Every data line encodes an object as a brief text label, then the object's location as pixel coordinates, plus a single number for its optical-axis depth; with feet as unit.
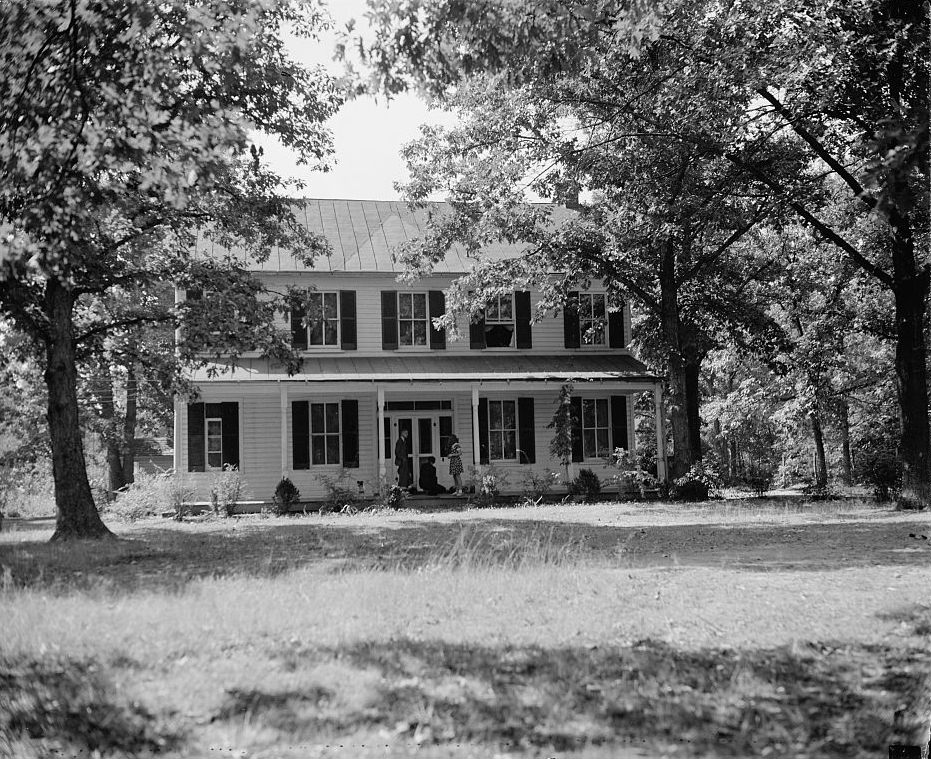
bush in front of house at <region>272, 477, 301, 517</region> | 62.28
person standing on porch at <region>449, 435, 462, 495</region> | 70.54
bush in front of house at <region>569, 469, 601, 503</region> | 70.69
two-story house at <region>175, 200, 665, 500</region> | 70.59
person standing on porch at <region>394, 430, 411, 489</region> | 71.10
